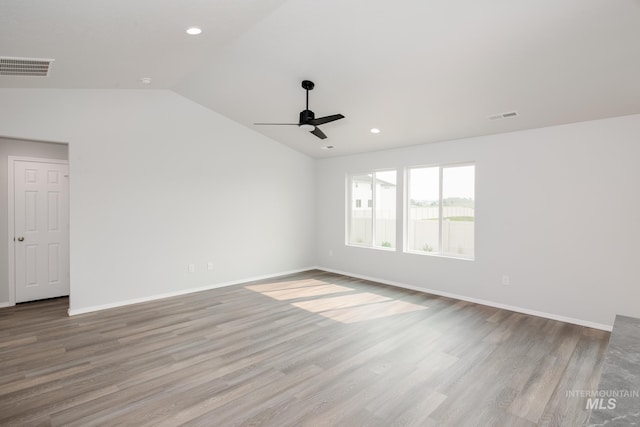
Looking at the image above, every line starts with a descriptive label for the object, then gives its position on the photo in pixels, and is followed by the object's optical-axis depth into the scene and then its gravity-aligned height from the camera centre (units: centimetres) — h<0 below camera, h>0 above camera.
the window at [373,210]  624 +4
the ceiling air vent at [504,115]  404 +124
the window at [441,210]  512 +5
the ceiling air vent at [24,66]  312 +144
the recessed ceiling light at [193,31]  303 +170
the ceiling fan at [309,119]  395 +114
